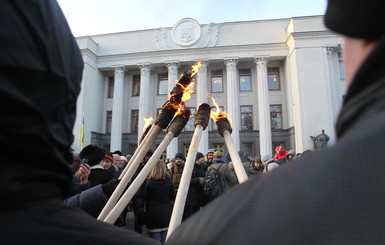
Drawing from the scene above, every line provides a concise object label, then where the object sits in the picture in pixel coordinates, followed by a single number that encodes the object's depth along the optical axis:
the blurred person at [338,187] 0.39
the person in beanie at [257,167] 6.62
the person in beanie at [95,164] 4.19
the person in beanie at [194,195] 5.34
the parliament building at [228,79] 22.23
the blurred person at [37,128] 0.63
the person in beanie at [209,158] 7.54
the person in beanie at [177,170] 5.75
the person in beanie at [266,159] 6.56
